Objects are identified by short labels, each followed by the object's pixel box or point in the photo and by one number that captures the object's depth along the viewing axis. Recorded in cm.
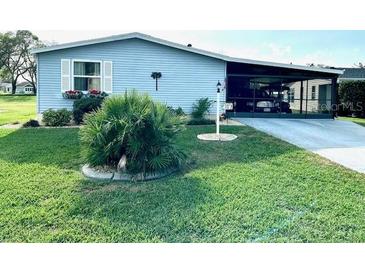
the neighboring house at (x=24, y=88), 7719
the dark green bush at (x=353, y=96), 1914
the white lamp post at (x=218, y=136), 895
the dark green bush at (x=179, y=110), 1327
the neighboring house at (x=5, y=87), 8250
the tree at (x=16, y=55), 5103
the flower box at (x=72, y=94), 1347
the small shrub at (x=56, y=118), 1258
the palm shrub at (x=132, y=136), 573
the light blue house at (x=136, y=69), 1352
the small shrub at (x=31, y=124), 1236
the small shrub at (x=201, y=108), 1424
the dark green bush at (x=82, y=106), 1248
